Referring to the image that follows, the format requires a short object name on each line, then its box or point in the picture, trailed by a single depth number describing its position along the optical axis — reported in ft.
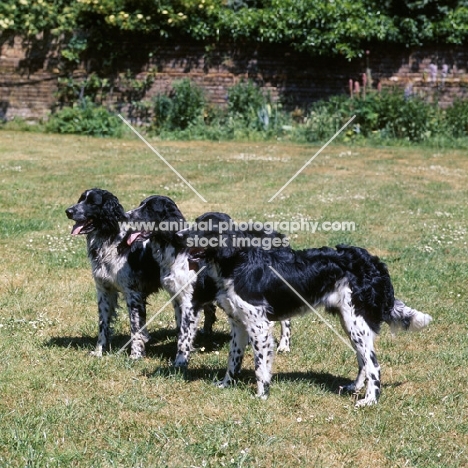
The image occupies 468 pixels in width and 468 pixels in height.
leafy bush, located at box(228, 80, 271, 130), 65.77
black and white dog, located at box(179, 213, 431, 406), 17.78
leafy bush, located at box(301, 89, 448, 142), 62.75
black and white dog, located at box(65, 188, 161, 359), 20.68
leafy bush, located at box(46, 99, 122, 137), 65.21
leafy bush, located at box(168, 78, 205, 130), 65.92
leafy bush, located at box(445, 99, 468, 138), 63.10
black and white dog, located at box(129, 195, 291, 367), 19.92
